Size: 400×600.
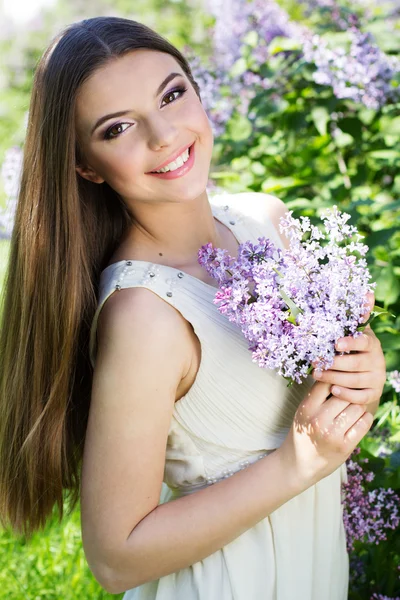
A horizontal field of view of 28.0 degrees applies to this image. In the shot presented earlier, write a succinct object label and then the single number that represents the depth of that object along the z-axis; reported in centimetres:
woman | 152
